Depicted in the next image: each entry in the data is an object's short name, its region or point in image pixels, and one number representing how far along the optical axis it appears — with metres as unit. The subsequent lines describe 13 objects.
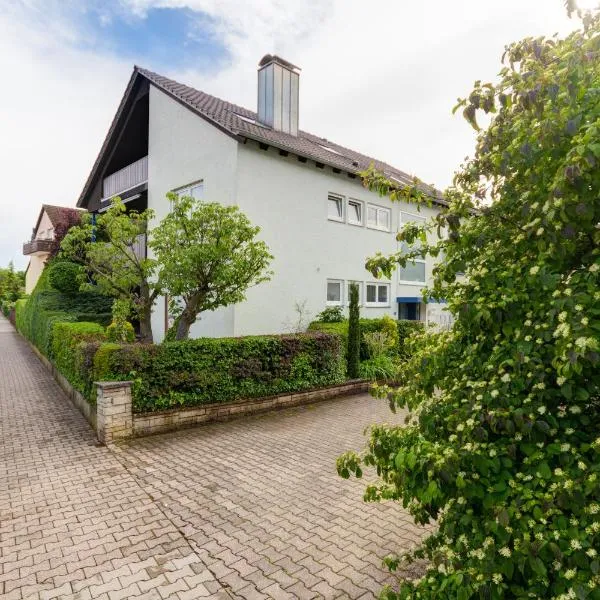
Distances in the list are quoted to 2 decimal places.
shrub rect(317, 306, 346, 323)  13.85
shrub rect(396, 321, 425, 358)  13.50
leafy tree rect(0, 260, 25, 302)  47.78
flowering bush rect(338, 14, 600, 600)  1.84
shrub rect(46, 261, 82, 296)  18.12
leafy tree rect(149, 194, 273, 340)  8.56
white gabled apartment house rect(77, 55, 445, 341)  12.46
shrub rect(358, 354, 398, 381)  11.65
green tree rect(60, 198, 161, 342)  9.42
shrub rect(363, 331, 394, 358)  12.30
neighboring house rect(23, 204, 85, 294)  28.80
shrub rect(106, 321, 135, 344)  9.87
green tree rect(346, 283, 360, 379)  11.40
